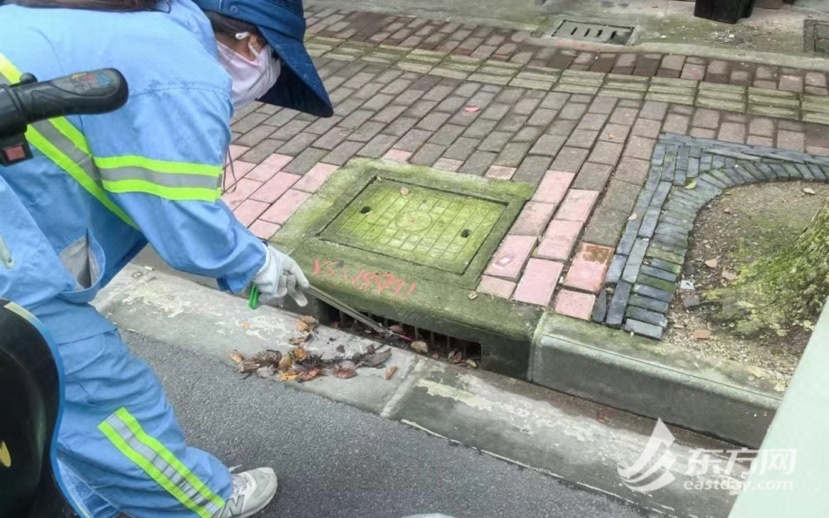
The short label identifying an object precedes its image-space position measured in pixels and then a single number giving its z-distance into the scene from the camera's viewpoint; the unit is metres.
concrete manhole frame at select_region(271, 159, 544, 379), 2.74
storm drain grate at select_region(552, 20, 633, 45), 5.44
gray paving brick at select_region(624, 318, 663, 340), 2.61
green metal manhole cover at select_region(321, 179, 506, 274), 3.14
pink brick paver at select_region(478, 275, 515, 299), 2.87
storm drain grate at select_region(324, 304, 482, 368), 2.93
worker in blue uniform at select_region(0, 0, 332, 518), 1.43
